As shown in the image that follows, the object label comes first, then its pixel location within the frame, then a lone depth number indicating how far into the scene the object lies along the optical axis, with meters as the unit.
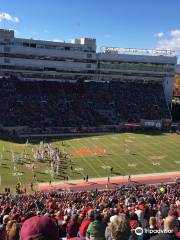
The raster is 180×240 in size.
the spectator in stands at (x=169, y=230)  2.40
